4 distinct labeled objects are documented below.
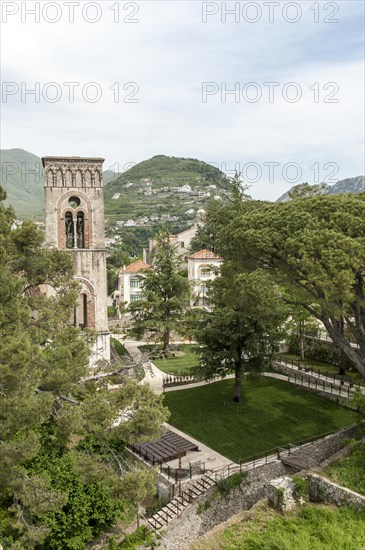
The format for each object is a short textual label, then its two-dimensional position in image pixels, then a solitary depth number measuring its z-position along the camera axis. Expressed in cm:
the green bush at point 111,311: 5953
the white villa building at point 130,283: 5800
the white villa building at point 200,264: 5516
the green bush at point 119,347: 3811
